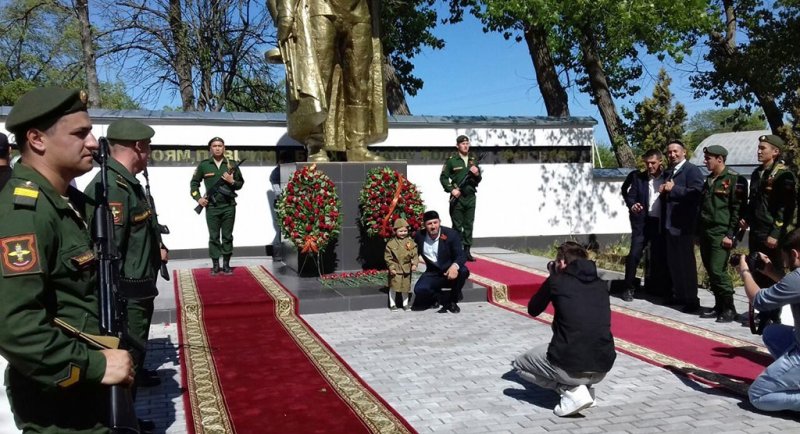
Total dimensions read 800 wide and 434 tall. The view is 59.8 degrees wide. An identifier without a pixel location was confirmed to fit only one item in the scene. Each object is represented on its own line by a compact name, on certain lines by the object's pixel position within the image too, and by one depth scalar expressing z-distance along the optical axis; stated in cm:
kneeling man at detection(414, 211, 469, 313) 769
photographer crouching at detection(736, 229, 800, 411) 412
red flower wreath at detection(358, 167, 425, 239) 881
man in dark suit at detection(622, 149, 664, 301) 800
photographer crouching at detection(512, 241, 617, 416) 419
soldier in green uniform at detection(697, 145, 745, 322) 699
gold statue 938
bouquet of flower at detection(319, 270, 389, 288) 869
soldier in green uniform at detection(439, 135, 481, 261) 1034
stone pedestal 934
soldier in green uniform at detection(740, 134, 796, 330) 648
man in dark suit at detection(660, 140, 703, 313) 751
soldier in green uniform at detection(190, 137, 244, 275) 933
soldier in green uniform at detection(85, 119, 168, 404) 377
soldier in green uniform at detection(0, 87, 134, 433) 188
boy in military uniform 763
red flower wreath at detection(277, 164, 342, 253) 859
